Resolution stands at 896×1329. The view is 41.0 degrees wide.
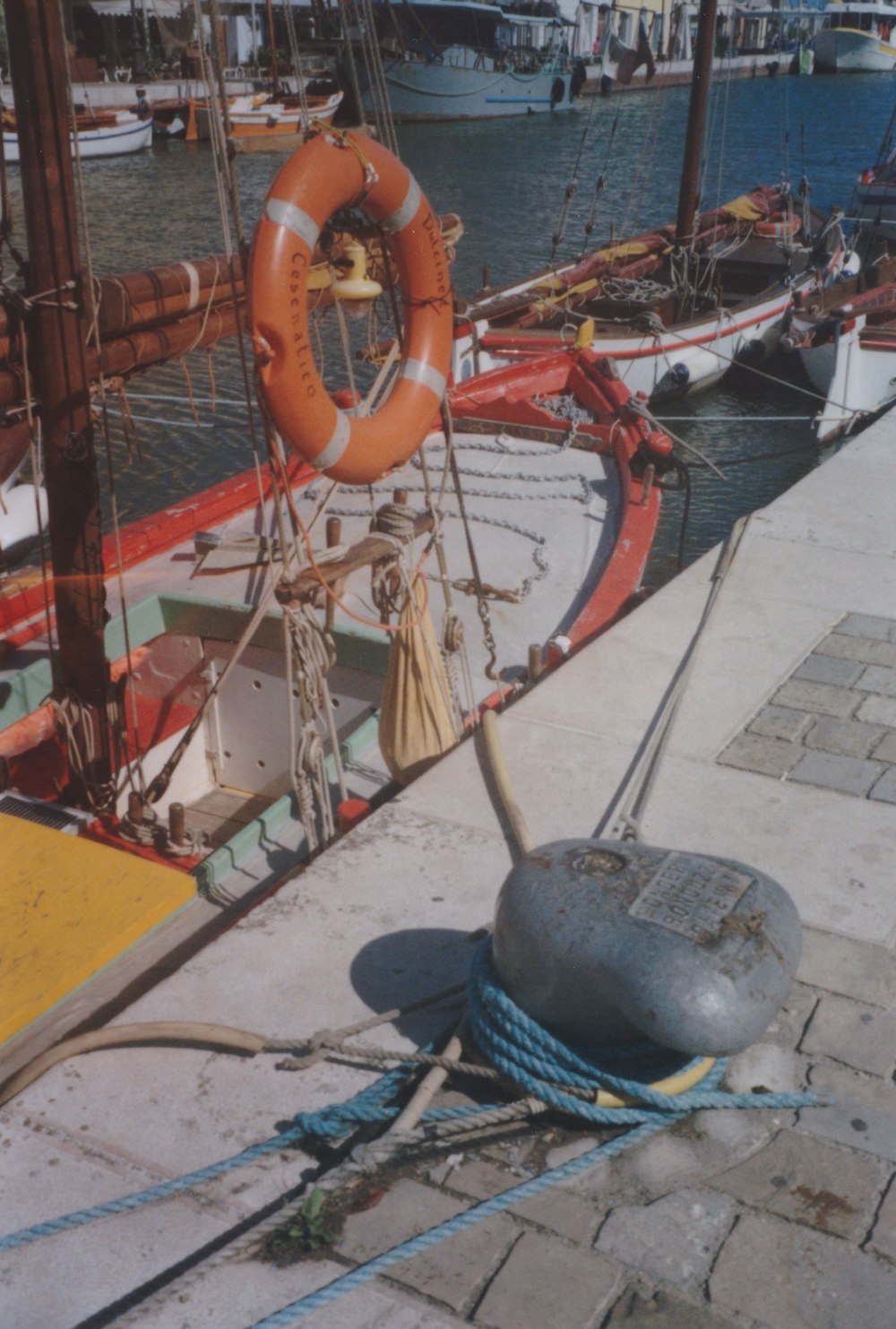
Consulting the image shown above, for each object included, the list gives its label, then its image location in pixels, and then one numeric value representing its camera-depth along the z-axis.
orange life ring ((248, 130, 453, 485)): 3.98
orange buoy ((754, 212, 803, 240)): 19.72
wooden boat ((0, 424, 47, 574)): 8.45
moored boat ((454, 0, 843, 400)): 13.77
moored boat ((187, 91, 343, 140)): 37.91
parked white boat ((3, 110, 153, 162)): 36.00
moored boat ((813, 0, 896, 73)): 77.62
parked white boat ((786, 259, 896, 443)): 14.88
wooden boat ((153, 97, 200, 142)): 39.19
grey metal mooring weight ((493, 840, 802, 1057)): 2.64
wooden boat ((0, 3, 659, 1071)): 3.96
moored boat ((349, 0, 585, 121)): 46.84
